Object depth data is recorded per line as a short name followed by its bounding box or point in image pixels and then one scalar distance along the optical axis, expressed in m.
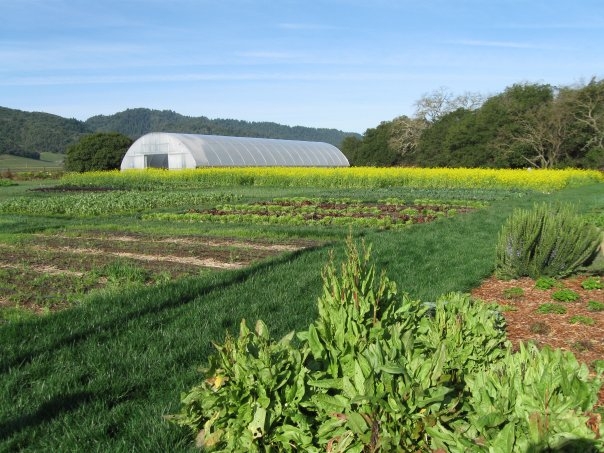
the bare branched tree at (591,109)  48.44
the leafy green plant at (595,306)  6.00
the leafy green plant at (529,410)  1.89
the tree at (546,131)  48.69
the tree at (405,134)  69.38
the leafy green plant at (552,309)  5.91
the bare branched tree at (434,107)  72.31
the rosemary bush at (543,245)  7.45
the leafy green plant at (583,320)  5.49
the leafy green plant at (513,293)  6.73
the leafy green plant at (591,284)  6.95
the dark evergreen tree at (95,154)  58.59
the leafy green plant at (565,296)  6.41
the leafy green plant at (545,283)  7.06
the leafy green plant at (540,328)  5.28
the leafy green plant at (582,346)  4.77
